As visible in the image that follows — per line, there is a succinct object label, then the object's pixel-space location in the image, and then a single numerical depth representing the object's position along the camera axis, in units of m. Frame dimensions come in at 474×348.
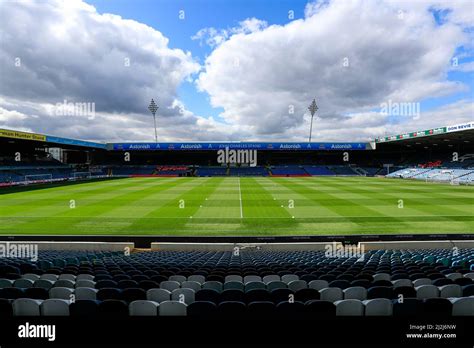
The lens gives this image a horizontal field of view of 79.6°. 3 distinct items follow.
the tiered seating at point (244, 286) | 4.57
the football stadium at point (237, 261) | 3.80
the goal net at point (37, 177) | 52.31
